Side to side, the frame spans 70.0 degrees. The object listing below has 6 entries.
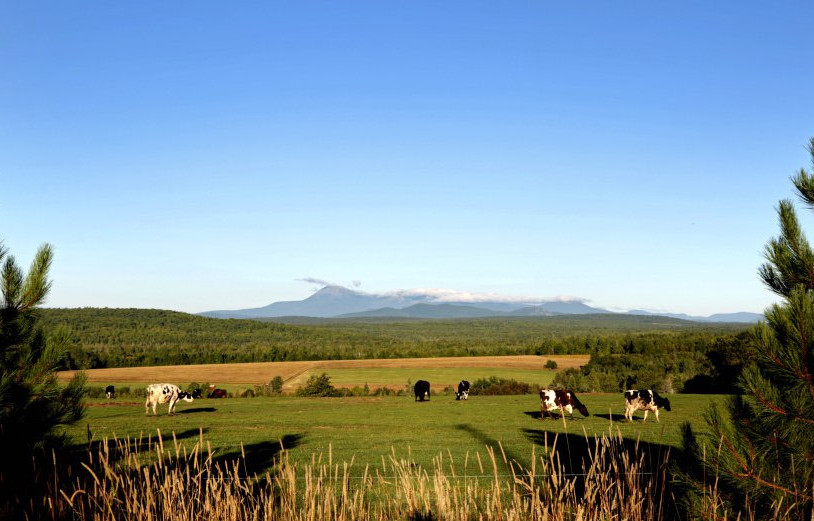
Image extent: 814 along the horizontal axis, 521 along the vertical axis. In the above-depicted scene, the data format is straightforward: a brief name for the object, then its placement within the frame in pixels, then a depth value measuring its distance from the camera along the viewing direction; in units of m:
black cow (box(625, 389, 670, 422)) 24.80
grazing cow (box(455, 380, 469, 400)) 39.66
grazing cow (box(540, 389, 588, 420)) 25.88
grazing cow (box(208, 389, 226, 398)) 44.53
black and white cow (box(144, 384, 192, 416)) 29.59
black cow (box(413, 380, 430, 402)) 38.75
